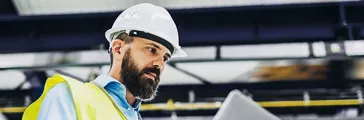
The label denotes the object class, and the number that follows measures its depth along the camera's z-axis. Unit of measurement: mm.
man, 943
